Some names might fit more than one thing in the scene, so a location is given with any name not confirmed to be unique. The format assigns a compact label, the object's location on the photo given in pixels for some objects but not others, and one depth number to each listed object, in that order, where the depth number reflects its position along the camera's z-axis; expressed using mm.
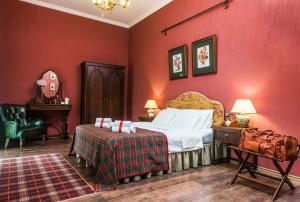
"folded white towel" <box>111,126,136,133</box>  2942
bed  2523
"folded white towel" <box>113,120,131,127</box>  2975
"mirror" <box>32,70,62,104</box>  5332
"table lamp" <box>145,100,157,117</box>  5188
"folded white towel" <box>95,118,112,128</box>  3451
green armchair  4289
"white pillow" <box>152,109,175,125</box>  4217
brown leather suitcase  2229
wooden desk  5004
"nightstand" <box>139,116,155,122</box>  5010
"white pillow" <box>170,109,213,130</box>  3695
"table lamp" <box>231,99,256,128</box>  3064
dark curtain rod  3752
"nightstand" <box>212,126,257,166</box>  3050
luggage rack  2260
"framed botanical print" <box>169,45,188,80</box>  4629
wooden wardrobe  5711
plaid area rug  2234
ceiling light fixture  3270
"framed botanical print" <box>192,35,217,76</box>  3971
